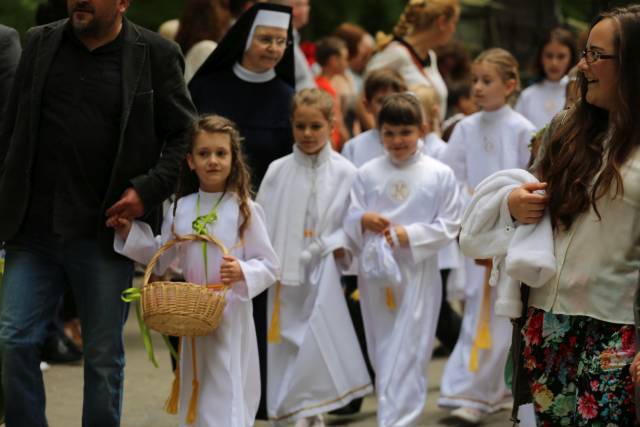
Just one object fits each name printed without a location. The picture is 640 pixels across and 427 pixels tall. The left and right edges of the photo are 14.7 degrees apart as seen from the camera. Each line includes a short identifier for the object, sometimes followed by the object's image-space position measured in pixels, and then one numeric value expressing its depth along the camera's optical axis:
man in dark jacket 10.87
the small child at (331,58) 23.43
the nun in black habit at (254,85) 14.71
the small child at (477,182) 14.68
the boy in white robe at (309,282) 13.90
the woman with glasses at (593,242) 8.29
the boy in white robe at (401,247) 13.67
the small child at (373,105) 15.92
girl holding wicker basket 11.87
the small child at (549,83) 18.88
